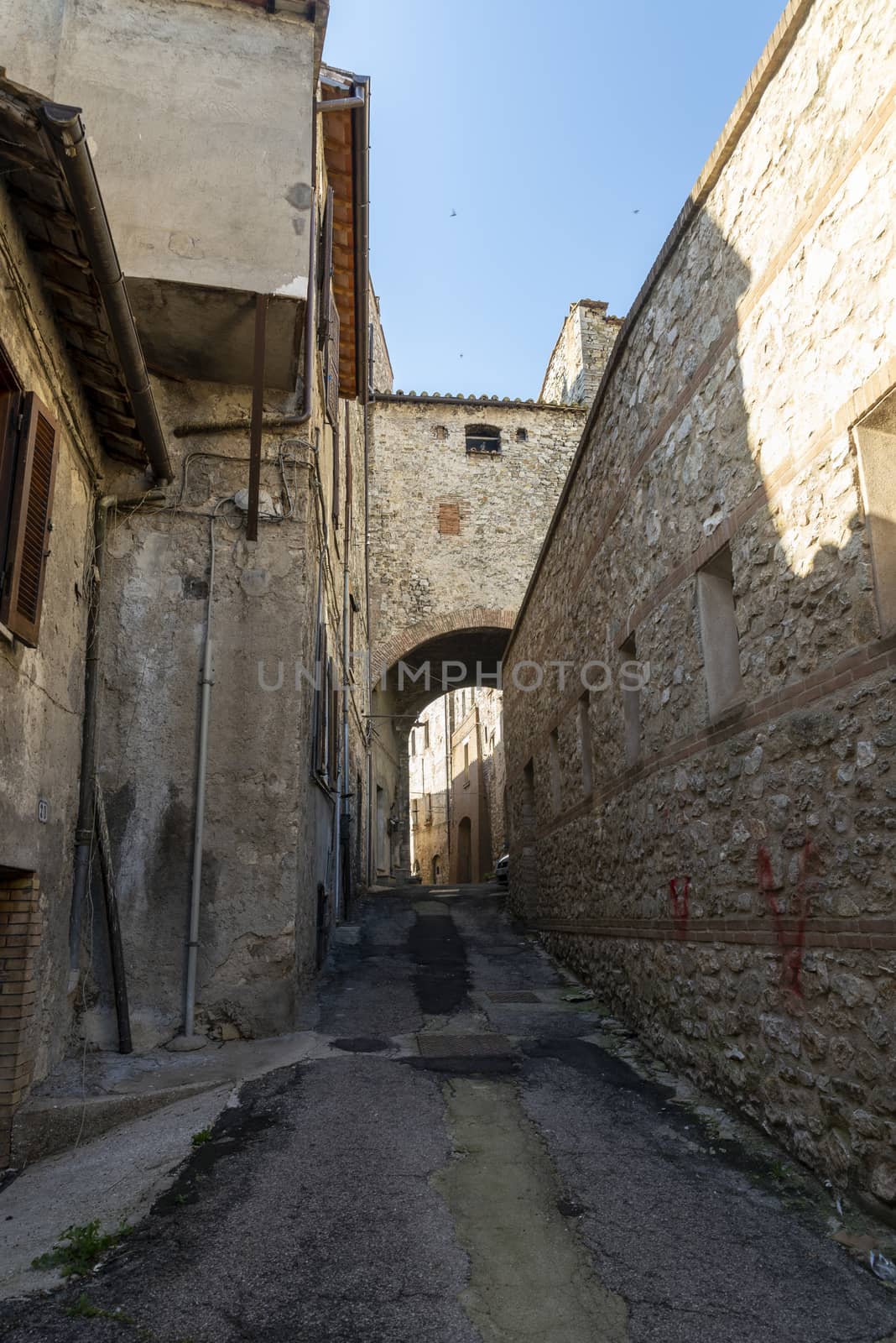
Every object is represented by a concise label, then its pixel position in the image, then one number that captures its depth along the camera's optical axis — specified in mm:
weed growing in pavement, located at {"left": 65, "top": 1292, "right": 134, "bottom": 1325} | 2817
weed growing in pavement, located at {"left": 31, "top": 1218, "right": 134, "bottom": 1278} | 3184
